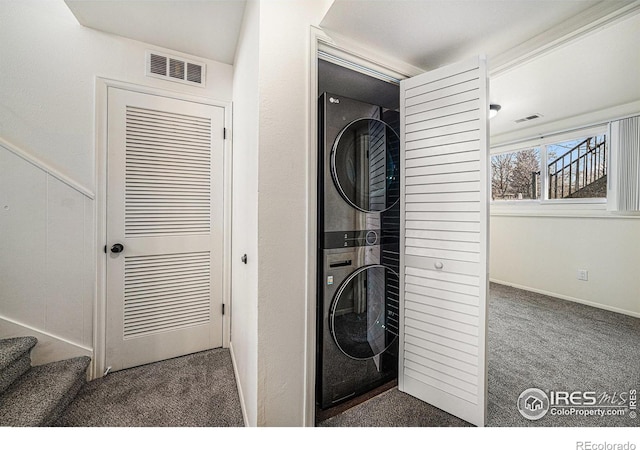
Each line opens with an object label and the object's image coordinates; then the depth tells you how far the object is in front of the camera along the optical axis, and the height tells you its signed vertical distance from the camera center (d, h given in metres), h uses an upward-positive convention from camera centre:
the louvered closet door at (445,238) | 1.30 -0.08
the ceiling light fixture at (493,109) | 2.70 +1.22
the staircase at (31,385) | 1.22 -0.89
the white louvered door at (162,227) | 1.79 -0.04
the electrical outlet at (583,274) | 3.13 -0.60
